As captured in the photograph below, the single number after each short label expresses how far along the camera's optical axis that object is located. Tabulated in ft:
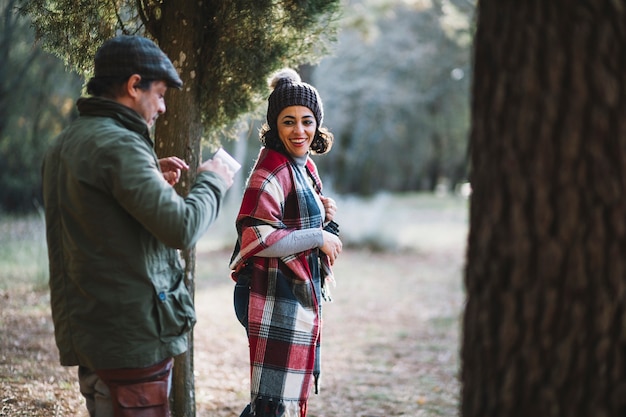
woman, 10.43
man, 7.41
